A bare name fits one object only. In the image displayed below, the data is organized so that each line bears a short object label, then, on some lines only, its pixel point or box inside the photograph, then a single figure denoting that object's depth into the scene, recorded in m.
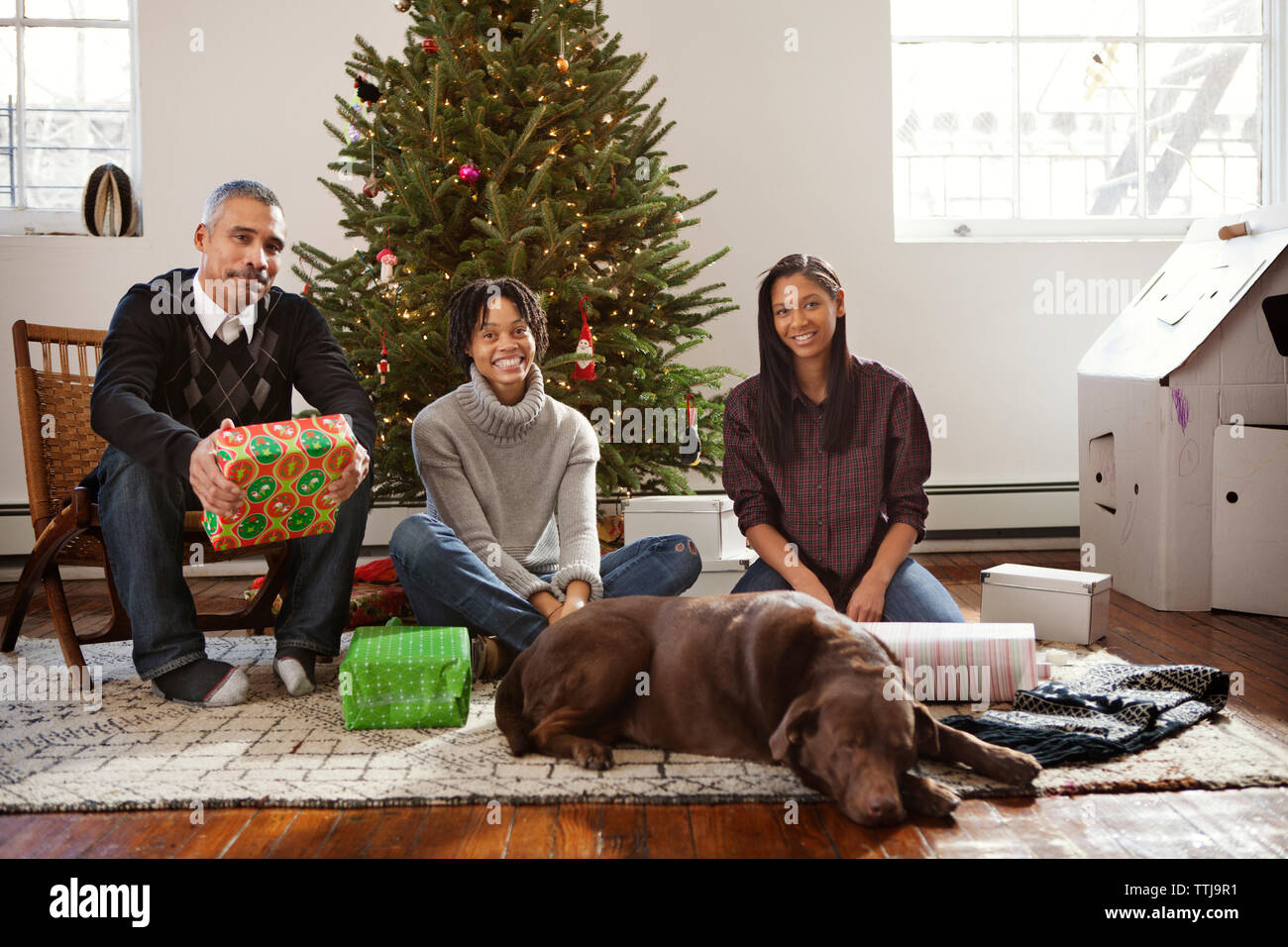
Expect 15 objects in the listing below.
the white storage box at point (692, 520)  2.74
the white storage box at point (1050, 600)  2.59
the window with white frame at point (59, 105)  4.12
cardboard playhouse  2.88
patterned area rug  1.59
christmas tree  2.87
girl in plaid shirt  2.23
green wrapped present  1.90
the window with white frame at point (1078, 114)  4.30
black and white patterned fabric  1.74
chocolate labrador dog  1.42
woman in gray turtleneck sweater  2.21
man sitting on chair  2.10
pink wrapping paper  2.04
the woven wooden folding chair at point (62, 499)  2.35
